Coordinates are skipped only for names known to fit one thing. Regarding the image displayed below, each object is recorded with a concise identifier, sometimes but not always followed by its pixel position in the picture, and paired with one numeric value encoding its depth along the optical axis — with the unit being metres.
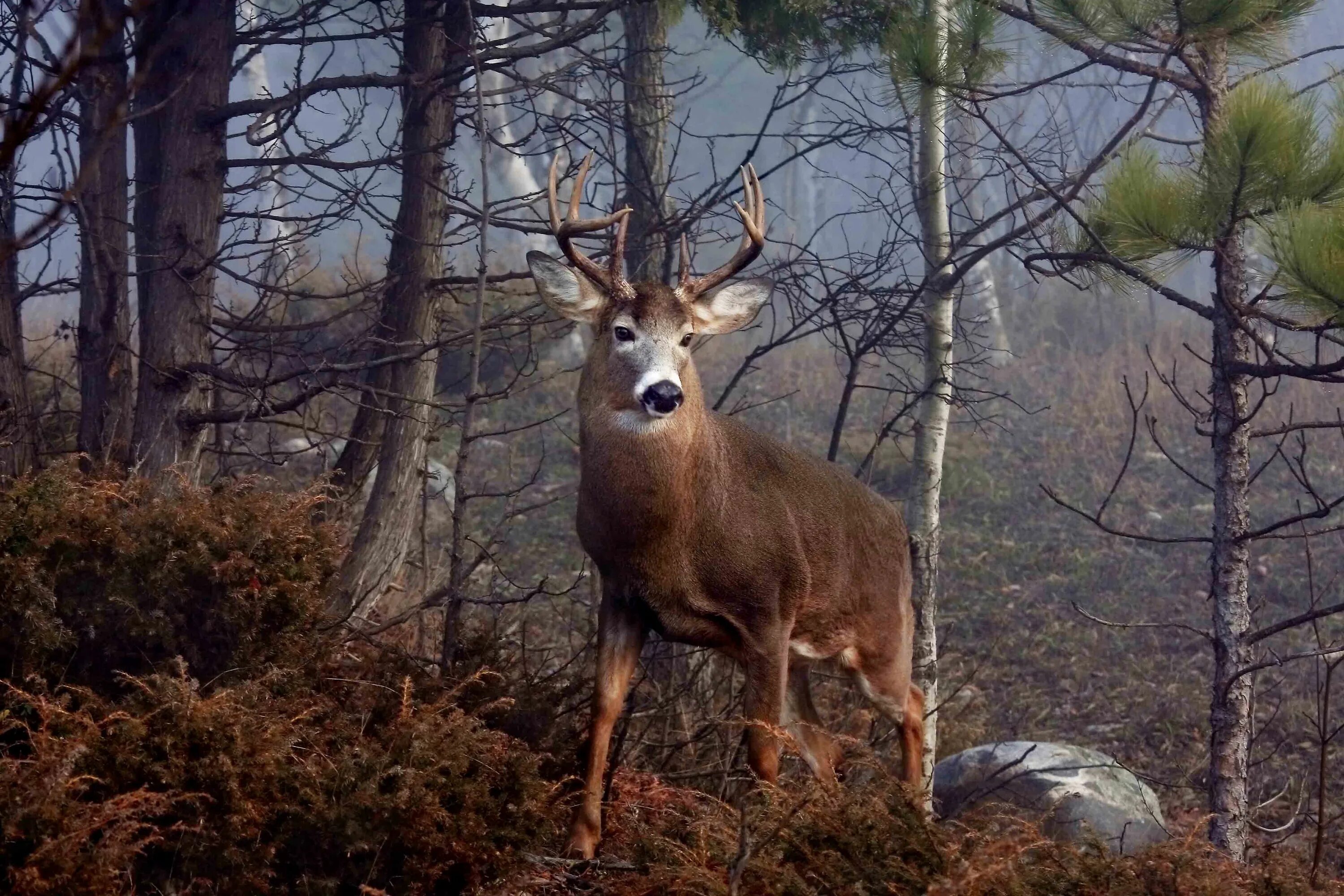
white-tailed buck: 9.83
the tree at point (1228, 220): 10.09
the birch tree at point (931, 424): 15.43
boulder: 15.53
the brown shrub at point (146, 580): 9.52
